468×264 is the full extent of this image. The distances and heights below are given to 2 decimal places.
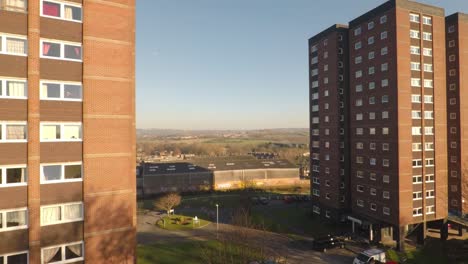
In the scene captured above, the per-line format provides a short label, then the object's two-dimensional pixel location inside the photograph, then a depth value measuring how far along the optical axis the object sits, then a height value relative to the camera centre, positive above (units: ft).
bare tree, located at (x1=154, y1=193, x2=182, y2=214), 185.16 -42.26
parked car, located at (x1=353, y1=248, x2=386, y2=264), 109.50 -44.80
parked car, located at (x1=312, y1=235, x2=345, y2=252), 128.26 -46.47
